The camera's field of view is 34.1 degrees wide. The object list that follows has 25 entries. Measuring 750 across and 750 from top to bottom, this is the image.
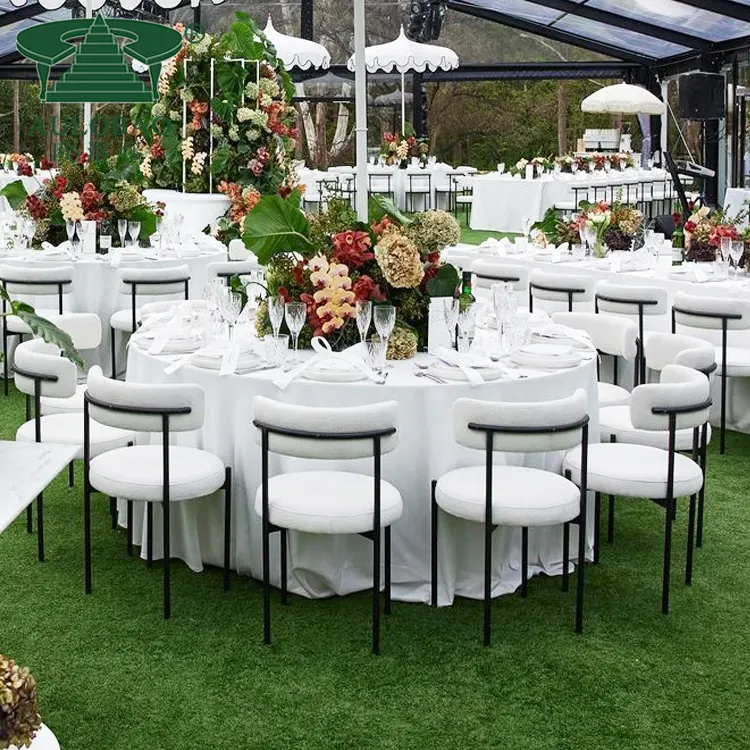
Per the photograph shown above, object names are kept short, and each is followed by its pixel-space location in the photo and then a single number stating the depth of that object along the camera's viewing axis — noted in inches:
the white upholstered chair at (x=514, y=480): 146.6
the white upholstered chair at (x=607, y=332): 223.5
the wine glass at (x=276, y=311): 179.9
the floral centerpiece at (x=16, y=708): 69.6
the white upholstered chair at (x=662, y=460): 158.9
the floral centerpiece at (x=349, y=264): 179.6
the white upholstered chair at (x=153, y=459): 154.6
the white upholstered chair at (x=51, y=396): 180.5
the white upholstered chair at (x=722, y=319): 235.0
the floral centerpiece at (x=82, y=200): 317.4
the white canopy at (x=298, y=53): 603.5
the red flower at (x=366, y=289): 180.5
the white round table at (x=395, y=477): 165.2
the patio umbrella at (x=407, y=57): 670.5
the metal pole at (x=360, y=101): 196.7
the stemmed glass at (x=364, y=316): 177.6
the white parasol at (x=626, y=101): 686.5
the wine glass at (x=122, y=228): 312.2
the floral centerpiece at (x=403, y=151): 735.1
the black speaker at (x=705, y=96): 628.4
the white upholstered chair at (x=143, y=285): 284.8
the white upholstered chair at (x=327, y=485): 143.7
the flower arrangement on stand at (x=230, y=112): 397.7
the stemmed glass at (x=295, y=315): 177.5
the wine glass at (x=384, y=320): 172.7
